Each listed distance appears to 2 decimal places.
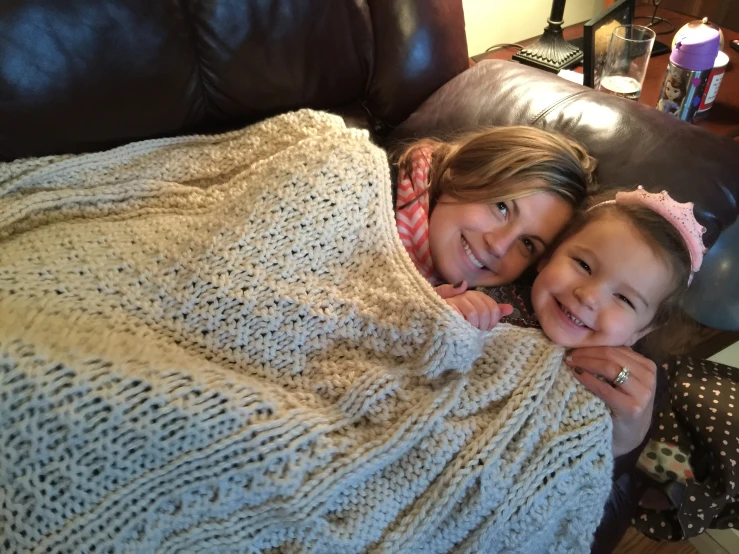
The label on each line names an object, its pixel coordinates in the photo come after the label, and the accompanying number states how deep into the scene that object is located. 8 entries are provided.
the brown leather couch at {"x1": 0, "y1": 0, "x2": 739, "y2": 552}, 0.96
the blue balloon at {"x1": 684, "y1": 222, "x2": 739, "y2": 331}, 1.37
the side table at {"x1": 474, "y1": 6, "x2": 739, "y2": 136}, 1.54
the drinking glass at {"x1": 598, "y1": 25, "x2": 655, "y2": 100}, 1.55
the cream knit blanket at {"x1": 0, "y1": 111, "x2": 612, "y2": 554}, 0.71
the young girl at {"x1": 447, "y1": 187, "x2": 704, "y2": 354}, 0.93
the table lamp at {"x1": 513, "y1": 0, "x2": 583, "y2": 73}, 1.74
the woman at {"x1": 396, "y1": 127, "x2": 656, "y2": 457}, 1.04
